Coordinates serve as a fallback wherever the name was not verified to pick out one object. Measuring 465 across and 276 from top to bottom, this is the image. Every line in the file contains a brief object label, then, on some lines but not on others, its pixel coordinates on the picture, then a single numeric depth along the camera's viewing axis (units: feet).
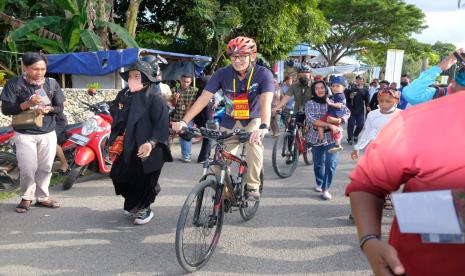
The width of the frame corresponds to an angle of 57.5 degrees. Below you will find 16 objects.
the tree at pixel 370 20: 102.01
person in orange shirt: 3.99
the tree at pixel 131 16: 45.16
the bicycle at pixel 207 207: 10.93
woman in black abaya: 14.21
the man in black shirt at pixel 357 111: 35.73
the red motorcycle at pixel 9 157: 17.76
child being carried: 18.54
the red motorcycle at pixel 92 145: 19.01
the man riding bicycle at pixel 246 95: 13.55
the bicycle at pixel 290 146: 23.04
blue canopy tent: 35.04
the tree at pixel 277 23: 54.08
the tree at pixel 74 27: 36.39
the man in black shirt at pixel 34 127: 15.15
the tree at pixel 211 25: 49.60
